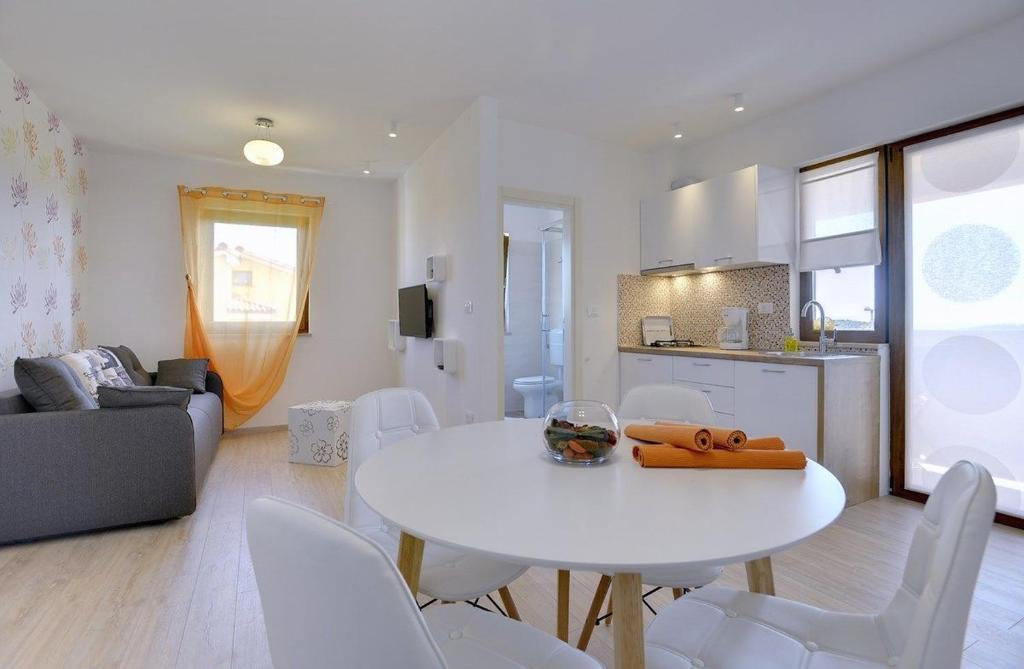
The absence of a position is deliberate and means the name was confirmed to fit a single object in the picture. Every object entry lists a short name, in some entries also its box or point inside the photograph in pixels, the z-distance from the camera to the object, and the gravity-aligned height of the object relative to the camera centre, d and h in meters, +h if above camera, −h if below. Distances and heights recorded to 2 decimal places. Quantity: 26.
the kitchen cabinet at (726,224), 3.61 +0.77
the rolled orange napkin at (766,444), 1.36 -0.32
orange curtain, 4.93 +0.49
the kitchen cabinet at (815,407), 2.95 -0.51
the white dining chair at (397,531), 1.33 -0.61
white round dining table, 0.82 -0.35
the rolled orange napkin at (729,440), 1.33 -0.30
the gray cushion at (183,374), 4.43 -0.38
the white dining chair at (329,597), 0.60 -0.33
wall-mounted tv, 4.48 +0.13
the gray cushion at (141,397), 2.65 -0.34
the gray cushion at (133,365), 4.21 -0.28
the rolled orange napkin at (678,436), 1.30 -0.30
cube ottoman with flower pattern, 4.02 -0.84
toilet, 5.33 -0.62
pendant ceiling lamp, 3.68 +1.29
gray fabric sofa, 2.48 -0.69
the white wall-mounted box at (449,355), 3.96 -0.21
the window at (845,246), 3.28 +0.52
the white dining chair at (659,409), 1.63 -0.32
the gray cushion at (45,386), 2.71 -0.29
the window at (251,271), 5.04 +0.59
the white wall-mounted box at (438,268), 4.15 +0.49
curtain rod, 4.90 +1.34
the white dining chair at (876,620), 0.75 -0.62
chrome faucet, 3.38 -0.07
